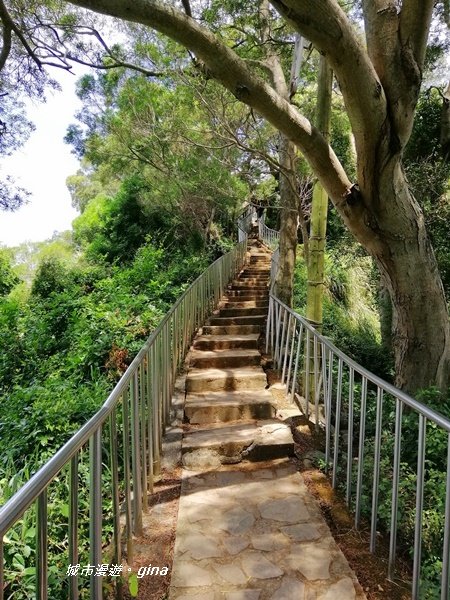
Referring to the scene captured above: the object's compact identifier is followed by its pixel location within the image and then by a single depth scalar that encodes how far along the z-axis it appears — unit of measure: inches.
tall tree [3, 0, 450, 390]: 105.4
